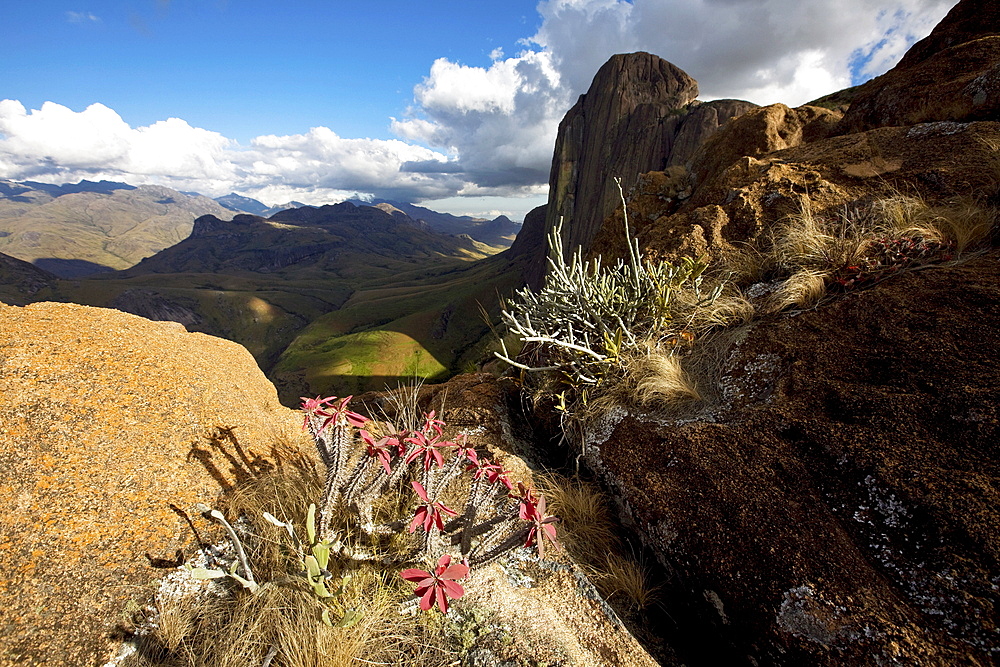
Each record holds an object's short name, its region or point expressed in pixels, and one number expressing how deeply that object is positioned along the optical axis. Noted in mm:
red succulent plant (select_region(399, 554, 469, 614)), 1687
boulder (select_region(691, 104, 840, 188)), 7531
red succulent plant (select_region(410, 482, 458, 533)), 1910
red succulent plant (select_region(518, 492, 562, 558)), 2037
